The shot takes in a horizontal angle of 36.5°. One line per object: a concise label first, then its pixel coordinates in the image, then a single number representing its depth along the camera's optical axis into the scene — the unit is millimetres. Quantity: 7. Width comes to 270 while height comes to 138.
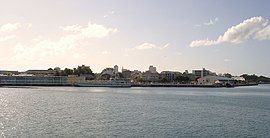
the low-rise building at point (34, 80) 123500
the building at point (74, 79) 132375
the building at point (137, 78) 179900
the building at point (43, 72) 168462
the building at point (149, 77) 187375
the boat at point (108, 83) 124750
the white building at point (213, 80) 167450
